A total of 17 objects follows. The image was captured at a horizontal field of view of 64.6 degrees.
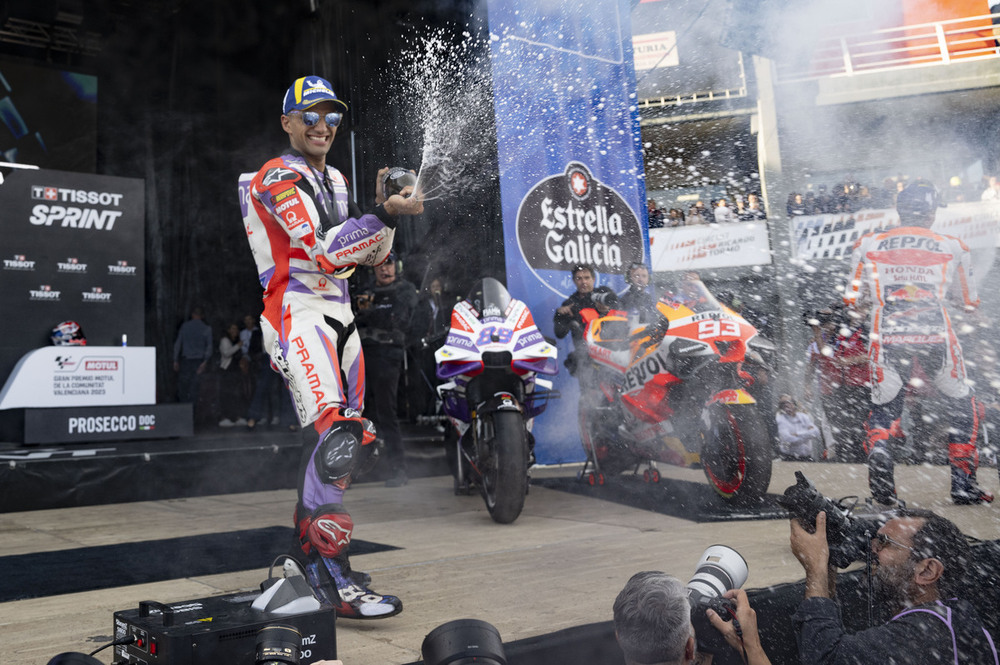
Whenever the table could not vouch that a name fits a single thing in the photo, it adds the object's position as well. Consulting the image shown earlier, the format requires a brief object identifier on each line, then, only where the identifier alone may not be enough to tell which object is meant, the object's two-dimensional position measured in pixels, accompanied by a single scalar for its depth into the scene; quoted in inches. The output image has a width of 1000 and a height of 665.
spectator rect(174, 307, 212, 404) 449.7
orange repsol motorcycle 157.2
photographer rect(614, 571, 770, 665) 59.7
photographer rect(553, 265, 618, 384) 208.7
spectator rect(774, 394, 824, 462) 237.0
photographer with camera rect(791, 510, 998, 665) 66.1
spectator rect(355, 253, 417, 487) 238.2
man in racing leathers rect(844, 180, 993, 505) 158.9
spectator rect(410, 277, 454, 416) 211.5
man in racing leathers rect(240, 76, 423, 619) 100.8
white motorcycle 163.3
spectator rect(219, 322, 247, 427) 490.0
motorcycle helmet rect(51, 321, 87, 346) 301.7
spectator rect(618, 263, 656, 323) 198.2
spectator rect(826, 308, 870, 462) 175.9
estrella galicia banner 231.5
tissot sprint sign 301.7
